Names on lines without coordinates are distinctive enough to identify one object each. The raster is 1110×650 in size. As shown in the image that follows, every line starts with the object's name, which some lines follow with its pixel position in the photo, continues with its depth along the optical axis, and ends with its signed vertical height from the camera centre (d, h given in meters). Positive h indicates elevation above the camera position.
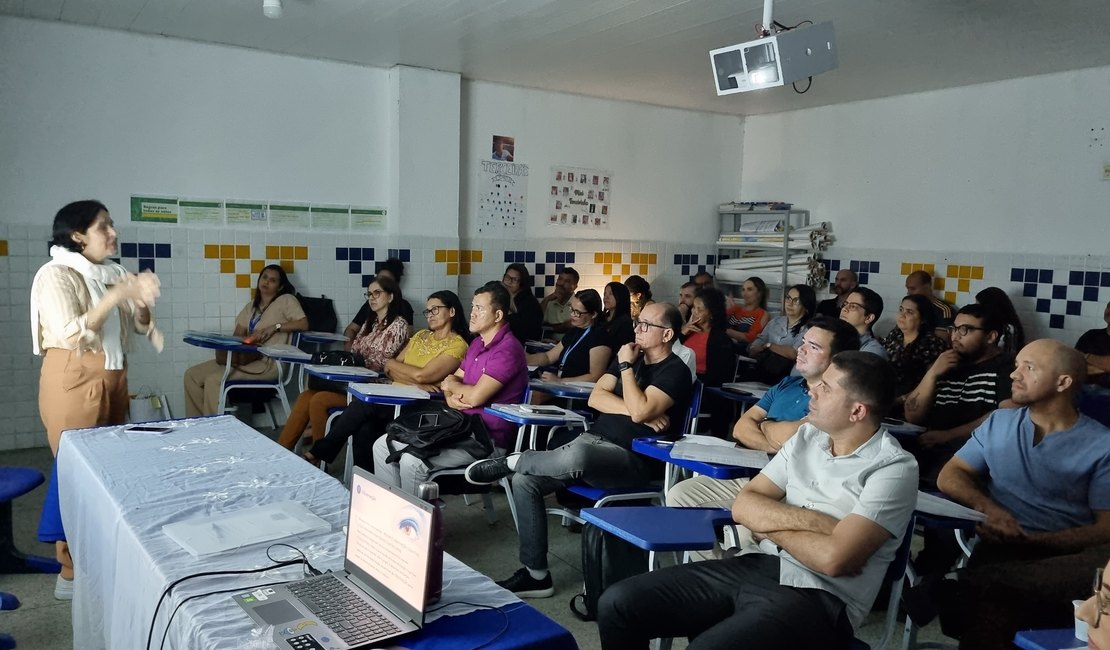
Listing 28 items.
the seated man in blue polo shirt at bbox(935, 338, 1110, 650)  2.17 -0.73
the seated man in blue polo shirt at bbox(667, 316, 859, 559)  2.97 -0.63
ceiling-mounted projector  3.57 +0.87
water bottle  1.46 -0.54
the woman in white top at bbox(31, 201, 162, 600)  2.94 -0.31
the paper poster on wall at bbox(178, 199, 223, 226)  5.48 +0.19
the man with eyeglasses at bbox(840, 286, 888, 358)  4.48 -0.30
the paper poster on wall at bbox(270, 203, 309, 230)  5.80 +0.19
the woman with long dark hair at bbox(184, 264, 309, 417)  5.36 -0.60
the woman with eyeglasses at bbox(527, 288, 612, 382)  4.64 -0.61
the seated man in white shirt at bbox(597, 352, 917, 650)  1.99 -0.73
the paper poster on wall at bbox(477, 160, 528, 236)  6.67 +0.42
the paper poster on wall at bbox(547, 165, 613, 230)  7.01 +0.45
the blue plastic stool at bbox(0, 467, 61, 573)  2.92 -1.21
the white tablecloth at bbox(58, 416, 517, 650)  1.60 -0.67
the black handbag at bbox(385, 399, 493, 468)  3.44 -0.80
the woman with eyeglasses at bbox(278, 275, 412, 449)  4.75 -0.62
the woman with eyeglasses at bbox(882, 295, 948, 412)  4.40 -0.47
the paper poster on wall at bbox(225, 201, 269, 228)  5.65 +0.19
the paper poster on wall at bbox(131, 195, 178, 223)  5.33 +0.20
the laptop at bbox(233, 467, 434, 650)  1.43 -0.66
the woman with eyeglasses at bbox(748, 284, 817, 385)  5.57 -0.61
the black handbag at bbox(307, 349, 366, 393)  4.86 -0.70
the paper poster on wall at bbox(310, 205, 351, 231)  5.95 +0.19
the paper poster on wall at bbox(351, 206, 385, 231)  6.10 +0.20
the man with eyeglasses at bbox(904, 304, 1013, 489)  3.69 -0.60
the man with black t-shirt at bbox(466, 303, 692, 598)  3.13 -0.76
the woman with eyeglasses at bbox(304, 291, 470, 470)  4.16 -0.66
